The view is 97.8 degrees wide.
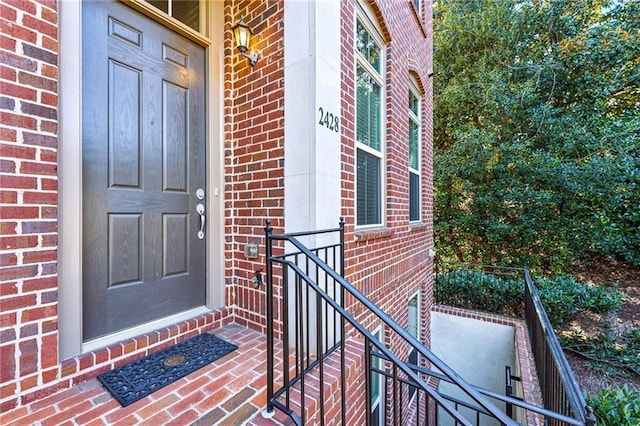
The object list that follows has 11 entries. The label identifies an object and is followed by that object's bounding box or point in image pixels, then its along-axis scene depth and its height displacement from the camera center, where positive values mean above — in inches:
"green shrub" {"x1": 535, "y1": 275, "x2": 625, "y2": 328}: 194.1 -63.3
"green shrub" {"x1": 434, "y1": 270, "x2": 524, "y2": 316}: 210.1 -63.3
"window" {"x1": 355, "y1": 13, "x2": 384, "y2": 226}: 112.0 +38.0
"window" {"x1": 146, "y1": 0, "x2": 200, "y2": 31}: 78.6 +59.7
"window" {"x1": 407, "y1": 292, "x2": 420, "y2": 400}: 168.9 -68.2
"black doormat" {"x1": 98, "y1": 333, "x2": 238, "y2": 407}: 59.0 -37.4
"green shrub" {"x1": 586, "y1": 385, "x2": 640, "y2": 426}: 96.3 -73.0
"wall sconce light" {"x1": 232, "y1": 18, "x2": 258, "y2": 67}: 83.6 +52.6
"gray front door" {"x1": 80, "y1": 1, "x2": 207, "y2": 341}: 65.7 +11.3
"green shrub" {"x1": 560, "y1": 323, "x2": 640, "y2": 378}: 178.9 -93.7
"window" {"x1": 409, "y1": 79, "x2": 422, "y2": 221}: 180.1 +40.2
